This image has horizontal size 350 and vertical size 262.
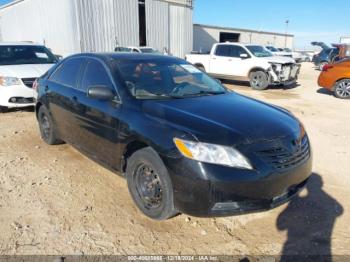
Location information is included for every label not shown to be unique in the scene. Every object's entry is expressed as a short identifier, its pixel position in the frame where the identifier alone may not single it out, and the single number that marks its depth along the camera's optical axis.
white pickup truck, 12.63
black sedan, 2.70
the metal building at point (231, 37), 33.91
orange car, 10.95
